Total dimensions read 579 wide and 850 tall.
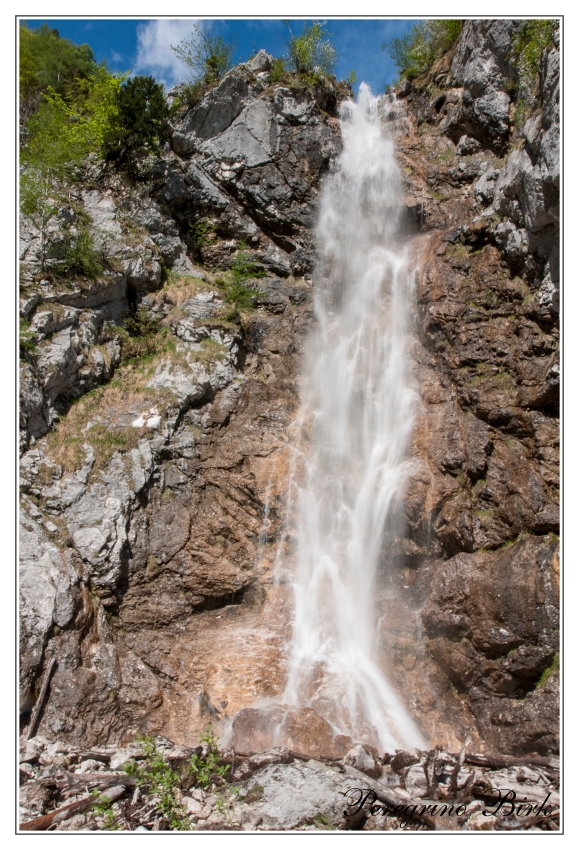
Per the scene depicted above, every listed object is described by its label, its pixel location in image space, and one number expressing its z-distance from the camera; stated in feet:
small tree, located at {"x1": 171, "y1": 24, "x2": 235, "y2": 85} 60.44
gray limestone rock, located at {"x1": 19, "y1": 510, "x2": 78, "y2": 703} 25.98
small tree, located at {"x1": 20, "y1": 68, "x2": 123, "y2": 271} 41.52
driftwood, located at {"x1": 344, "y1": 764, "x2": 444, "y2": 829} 18.61
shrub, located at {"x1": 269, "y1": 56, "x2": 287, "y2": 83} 58.70
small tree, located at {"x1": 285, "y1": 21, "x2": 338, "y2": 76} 60.18
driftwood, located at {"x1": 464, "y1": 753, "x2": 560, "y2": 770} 22.41
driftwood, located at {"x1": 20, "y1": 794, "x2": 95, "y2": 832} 18.35
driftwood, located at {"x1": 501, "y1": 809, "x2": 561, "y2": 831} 18.17
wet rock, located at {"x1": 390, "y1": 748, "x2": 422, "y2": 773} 22.35
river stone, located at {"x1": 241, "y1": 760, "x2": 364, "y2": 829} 18.84
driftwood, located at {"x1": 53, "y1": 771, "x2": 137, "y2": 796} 20.61
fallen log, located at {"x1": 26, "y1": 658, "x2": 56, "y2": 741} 24.40
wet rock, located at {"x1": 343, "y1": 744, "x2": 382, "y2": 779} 22.00
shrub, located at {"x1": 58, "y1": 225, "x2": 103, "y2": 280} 40.97
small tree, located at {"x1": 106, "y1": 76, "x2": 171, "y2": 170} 52.01
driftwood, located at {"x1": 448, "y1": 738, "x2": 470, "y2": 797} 20.30
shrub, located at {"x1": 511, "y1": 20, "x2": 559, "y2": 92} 30.83
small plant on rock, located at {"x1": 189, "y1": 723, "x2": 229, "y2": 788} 20.62
